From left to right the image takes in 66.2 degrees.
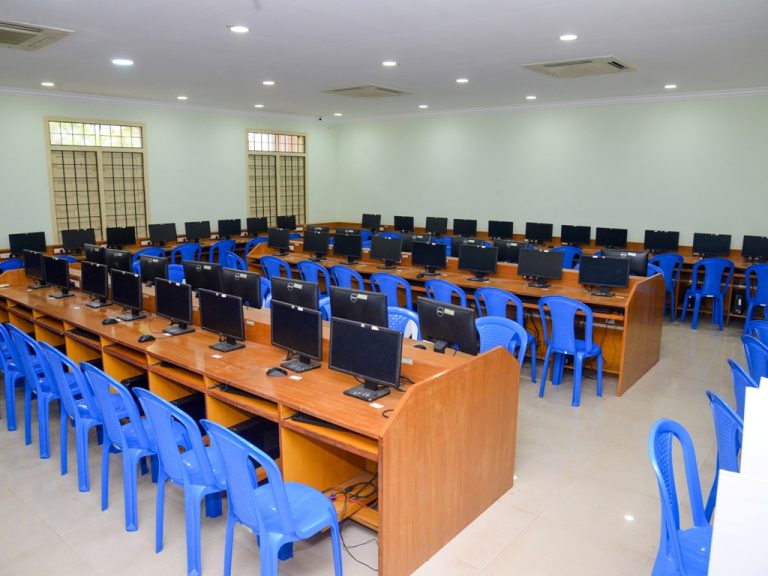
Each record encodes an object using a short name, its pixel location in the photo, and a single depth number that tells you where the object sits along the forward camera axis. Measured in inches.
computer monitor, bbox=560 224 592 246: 359.3
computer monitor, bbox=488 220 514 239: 394.9
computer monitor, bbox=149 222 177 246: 368.5
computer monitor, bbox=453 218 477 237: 408.8
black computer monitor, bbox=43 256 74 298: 220.1
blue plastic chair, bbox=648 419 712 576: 79.5
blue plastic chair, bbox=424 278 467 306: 221.2
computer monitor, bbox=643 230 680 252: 326.6
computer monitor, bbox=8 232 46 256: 313.1
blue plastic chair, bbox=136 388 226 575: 102.6
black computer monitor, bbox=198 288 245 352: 154.3
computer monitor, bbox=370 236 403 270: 286.2
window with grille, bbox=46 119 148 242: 345.1
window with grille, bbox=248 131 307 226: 448.5
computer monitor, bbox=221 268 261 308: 184.9
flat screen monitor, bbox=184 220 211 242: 390.3
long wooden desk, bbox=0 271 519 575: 102.0
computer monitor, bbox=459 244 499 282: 253.6
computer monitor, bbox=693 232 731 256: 309.1
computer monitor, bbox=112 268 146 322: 186.4
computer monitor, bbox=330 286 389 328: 144.2
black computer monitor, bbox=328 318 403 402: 118.7
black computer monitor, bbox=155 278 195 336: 169.8
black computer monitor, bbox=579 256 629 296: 216.5
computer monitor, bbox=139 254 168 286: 220.4
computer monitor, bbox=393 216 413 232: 443.8
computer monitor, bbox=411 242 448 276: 272.1
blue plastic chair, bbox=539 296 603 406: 189.8
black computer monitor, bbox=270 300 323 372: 136.9
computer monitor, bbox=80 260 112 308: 202.8
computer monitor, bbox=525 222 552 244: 375.2
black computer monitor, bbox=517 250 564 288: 236.1
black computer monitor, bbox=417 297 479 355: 141.4
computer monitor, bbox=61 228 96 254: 333.7
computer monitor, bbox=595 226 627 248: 341.1
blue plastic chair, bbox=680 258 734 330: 277.0
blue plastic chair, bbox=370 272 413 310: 246.7
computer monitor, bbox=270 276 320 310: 158.6
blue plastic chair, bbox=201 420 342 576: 89.2
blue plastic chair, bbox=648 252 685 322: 296.5
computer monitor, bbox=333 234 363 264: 307.0
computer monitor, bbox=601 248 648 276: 240.4
